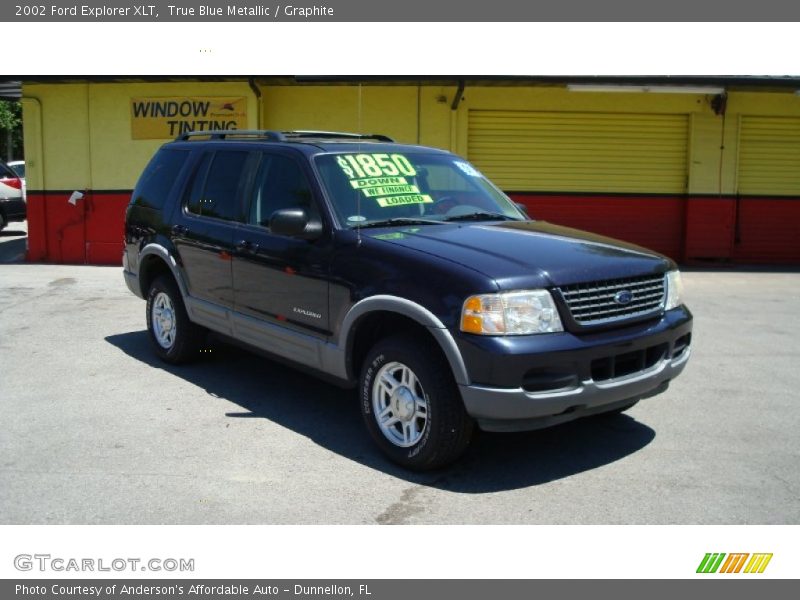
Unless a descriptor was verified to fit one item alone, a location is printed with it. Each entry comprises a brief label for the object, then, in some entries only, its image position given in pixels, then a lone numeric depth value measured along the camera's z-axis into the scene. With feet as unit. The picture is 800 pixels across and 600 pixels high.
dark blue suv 14.12
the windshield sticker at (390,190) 17.83
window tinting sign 44.47
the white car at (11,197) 62.59
